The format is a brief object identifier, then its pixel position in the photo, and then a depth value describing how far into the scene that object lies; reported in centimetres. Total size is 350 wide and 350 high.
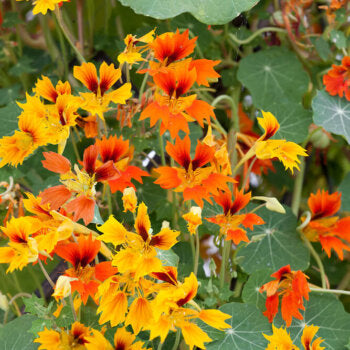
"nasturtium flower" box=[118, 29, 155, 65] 130
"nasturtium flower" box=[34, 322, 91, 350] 129
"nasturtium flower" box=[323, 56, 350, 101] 143
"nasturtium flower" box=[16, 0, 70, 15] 131
